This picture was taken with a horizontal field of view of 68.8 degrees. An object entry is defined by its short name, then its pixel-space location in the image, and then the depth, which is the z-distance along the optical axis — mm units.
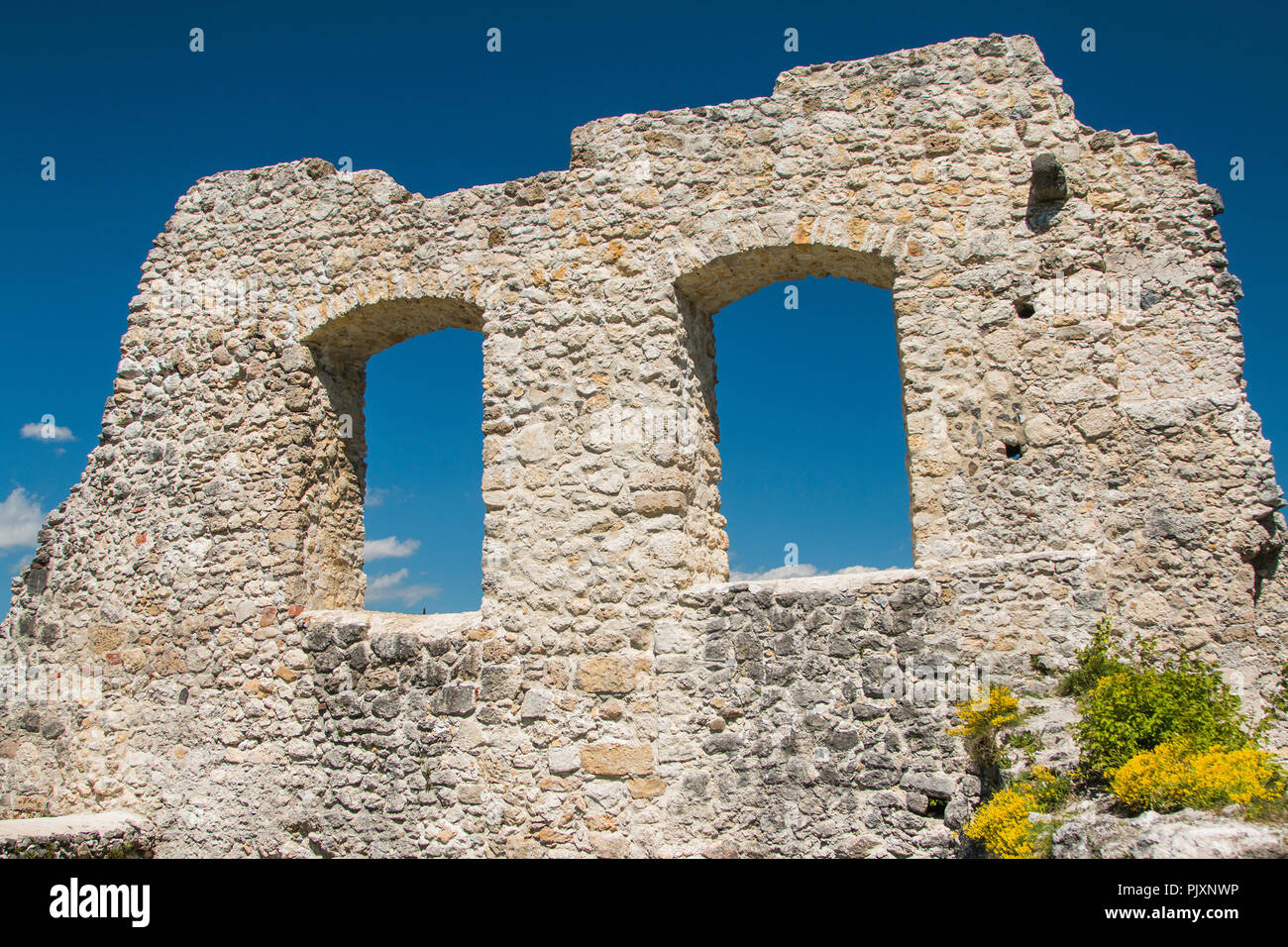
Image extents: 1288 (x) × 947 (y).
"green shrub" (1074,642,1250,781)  3912
